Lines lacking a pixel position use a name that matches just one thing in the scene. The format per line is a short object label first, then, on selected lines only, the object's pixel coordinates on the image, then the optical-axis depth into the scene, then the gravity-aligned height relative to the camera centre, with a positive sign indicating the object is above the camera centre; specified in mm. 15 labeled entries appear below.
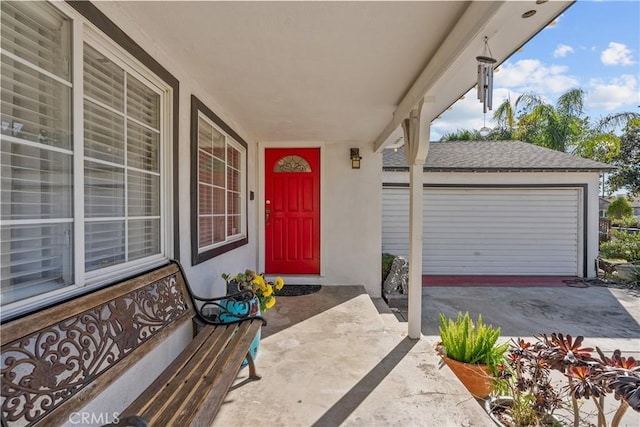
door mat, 4488 -1252
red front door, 5121 -32
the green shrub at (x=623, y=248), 7426 -951
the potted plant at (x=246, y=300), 2441 -772
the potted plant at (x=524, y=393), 1904 -1212
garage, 7082 -186
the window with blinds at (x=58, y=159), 1176 +225
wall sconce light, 4973 +818
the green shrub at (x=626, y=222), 9714 -401
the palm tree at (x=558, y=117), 12914 +3922
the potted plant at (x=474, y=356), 2412 -1199
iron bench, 1067 -668
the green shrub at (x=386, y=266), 5504 -1035
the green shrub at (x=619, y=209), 9609 +15
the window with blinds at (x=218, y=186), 2965 +247
